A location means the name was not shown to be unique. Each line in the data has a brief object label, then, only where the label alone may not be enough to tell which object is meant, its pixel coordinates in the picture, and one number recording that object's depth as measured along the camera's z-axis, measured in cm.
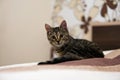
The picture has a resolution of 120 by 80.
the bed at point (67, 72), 98
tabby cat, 160
